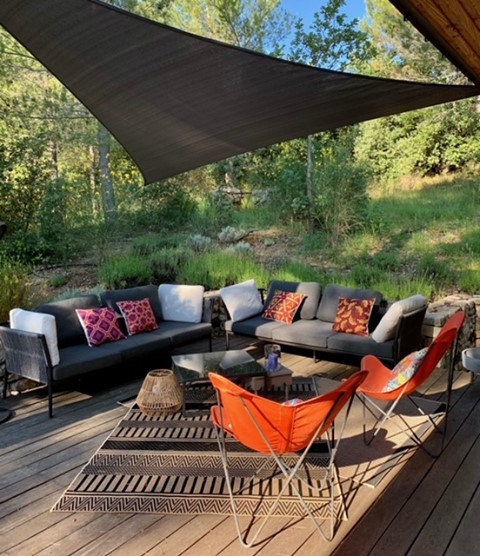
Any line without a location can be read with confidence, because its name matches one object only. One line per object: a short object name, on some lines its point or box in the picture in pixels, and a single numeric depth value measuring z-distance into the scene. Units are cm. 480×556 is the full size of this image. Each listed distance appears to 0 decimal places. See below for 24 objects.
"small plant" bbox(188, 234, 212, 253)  812
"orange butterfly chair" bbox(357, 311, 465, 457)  286
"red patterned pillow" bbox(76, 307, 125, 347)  431
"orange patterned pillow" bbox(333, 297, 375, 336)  458
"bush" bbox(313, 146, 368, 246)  785
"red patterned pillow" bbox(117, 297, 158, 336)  468
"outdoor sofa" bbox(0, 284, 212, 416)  370
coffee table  364
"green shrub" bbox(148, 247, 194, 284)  678
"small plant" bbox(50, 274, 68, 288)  664
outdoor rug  249
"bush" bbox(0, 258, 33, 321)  455
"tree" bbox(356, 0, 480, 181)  1122
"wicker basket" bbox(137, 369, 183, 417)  356
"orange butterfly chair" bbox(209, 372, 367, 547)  218
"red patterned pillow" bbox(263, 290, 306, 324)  511
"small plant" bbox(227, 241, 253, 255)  787
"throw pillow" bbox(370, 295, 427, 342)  412
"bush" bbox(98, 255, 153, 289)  627
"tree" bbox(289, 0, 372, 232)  1027
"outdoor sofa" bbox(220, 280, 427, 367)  418
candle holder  379
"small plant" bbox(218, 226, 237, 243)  903
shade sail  240
